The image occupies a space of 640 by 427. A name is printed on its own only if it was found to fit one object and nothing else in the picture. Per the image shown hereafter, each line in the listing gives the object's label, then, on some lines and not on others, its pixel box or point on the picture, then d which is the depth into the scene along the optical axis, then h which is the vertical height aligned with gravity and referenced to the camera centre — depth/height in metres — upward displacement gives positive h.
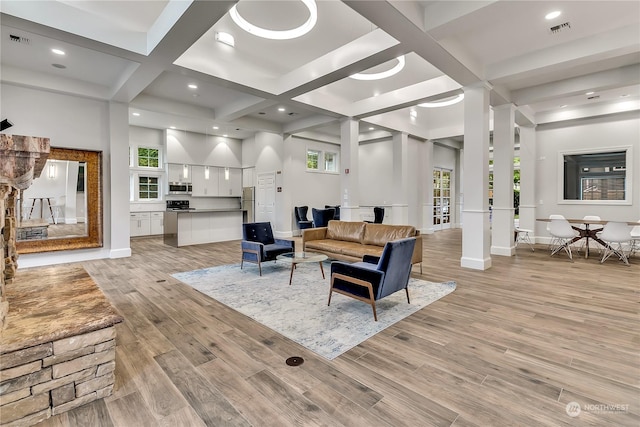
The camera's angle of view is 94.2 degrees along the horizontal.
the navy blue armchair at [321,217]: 8.05 -0.24
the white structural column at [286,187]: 9.40 +0.67
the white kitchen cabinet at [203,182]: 10.23 +0.91
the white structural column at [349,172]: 7.58 +0.94
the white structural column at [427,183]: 10.47 +0.89
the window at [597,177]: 7.07 +0.77
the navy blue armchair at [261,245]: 4.93 -0.64
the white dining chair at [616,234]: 5.52 -0.49
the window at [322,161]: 10.52 +1.75
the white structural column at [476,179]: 5.15 +0.51
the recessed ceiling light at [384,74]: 5.46 +2.65
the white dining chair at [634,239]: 5.76 -0.62
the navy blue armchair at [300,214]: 9.59 -0.19
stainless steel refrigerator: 10.69 +0.23
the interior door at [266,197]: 9.84 +0.38
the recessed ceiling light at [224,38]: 4.46 +2.59
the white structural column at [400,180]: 9.13 +0.87
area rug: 2.72 -1.13
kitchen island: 7.78 -0.50
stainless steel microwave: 9.79 +0.69
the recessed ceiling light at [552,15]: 3.74 +2.46
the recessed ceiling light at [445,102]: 7.71 +2.85
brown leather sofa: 4.74 -0.56
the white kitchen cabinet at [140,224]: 9.30 -0.48
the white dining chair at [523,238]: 7.53 -0.80
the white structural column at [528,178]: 7.78 +0.78
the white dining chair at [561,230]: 6.12 -0.47
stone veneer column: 1.59 +0.27
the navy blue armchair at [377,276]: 3.01 -0.72
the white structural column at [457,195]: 12.49 +0.55
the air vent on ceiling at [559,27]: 4.03 +2.49
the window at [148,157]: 9.61 +1.69
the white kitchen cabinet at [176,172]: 9.69 +1.19
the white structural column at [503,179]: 6.21 +0.61
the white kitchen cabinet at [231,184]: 10.85 +0.93
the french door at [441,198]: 11.48 +0.38
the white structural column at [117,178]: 6.17 +0.64
